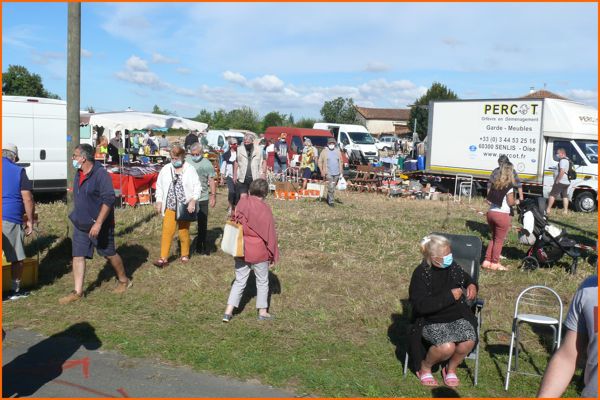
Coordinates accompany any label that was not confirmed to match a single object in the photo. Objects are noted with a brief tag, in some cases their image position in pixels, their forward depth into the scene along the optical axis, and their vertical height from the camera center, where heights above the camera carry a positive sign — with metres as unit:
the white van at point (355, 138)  32.84 +1.01
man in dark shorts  7.18 -0.65
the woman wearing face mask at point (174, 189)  8.77 -0.53
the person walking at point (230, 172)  12.01 -0.38
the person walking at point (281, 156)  23.55 -0.06
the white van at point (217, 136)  36.16 +0.98
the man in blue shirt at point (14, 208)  7.30 -0.73
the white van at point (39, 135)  13.81 +0.26
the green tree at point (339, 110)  80.75 +6.01
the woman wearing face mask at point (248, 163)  11.25 -0.17
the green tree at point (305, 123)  73.12 +3.87
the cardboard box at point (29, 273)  8.03 -1.64
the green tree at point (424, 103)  68.88 +6.54
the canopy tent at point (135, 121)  22.99 +1.08
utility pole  8.82 +1.04
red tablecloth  14.25 -0.83
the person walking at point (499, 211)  9.22 -0.74
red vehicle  29.17 +0.90
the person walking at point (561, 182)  16.06 -0.49
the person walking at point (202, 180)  9.48 -0.43
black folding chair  6.45 -0.96
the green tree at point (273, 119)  73.47 +4.15
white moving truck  17.77 +0.69
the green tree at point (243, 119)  69.69 +3.90
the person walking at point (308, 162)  21.11 -0.23
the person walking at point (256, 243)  6.61 -0.95
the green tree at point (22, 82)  67.31 +7.04
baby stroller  9.05 -1.15
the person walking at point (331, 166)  16.28 -0.25
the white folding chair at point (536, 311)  5.51 -1.70
